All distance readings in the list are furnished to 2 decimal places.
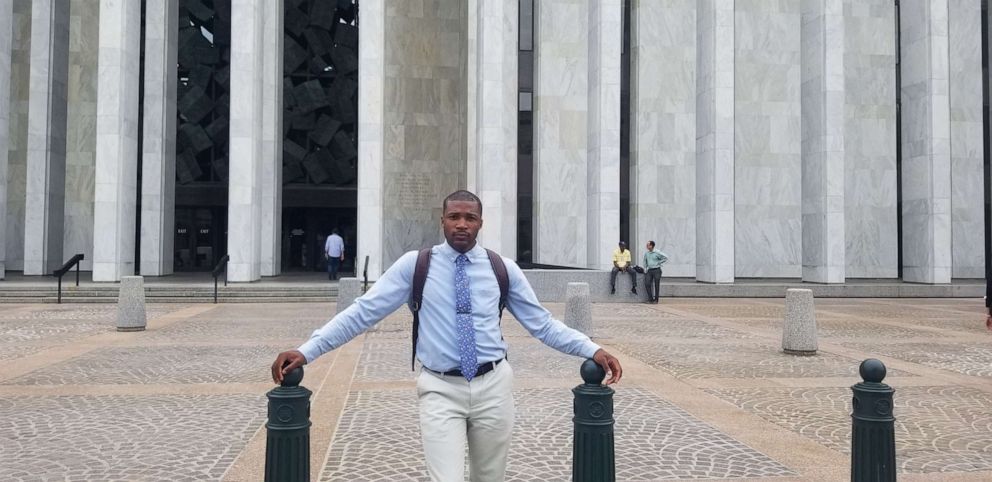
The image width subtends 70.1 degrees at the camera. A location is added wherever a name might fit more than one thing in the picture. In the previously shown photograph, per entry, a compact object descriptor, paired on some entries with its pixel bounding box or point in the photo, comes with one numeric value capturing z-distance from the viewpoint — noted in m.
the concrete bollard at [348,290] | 13.52
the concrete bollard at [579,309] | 12.65
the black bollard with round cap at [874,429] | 3.71
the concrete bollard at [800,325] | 10.90
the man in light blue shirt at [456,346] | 3.18
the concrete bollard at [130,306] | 13.37
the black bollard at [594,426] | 3.21
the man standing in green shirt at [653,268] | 20.11
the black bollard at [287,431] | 3.00
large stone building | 23.59
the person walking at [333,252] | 23.72
